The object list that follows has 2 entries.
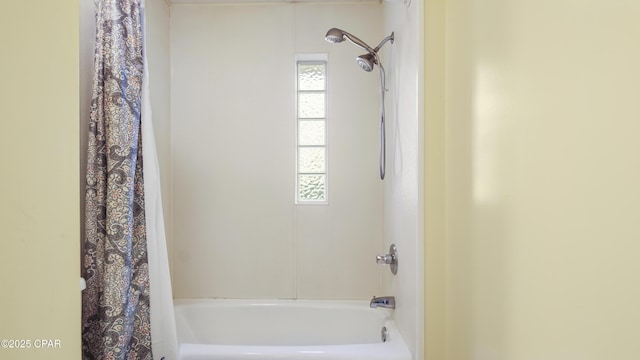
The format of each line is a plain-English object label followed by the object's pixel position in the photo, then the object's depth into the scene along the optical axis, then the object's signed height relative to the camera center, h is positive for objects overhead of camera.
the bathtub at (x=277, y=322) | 2.46 -0.80
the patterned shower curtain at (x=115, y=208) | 1.43 -0.07
